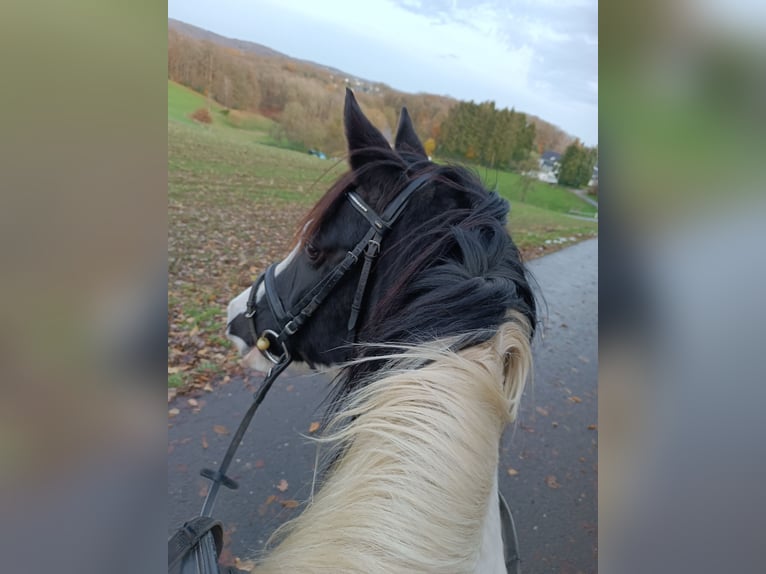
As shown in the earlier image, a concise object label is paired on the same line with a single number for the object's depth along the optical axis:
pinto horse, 0.83
